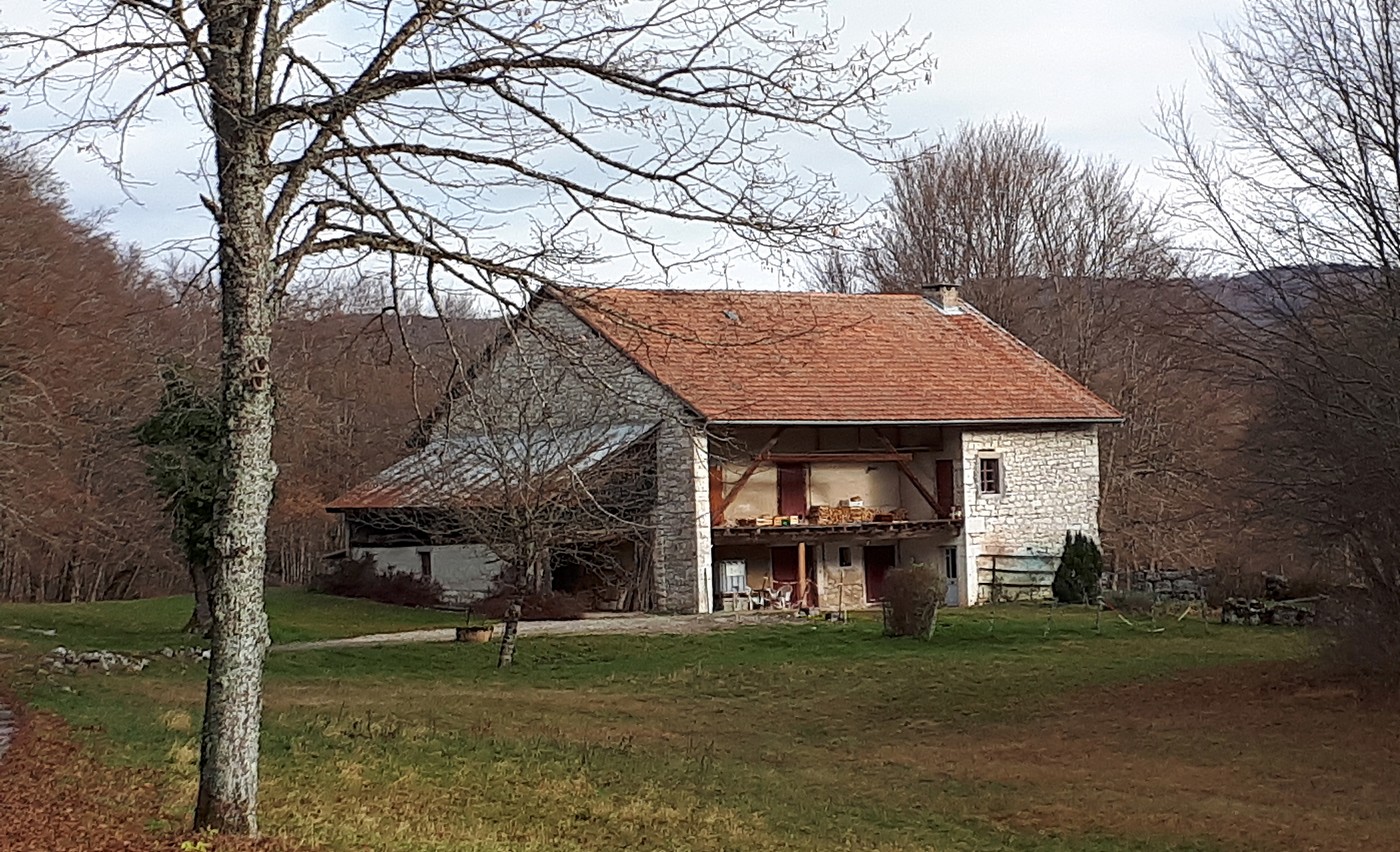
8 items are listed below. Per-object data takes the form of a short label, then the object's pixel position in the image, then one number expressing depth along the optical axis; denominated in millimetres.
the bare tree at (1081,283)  42562
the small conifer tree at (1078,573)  31344
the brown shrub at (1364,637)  16875
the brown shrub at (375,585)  32719
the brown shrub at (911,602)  24484
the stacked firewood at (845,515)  30750
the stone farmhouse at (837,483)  29547
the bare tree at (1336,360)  15773
